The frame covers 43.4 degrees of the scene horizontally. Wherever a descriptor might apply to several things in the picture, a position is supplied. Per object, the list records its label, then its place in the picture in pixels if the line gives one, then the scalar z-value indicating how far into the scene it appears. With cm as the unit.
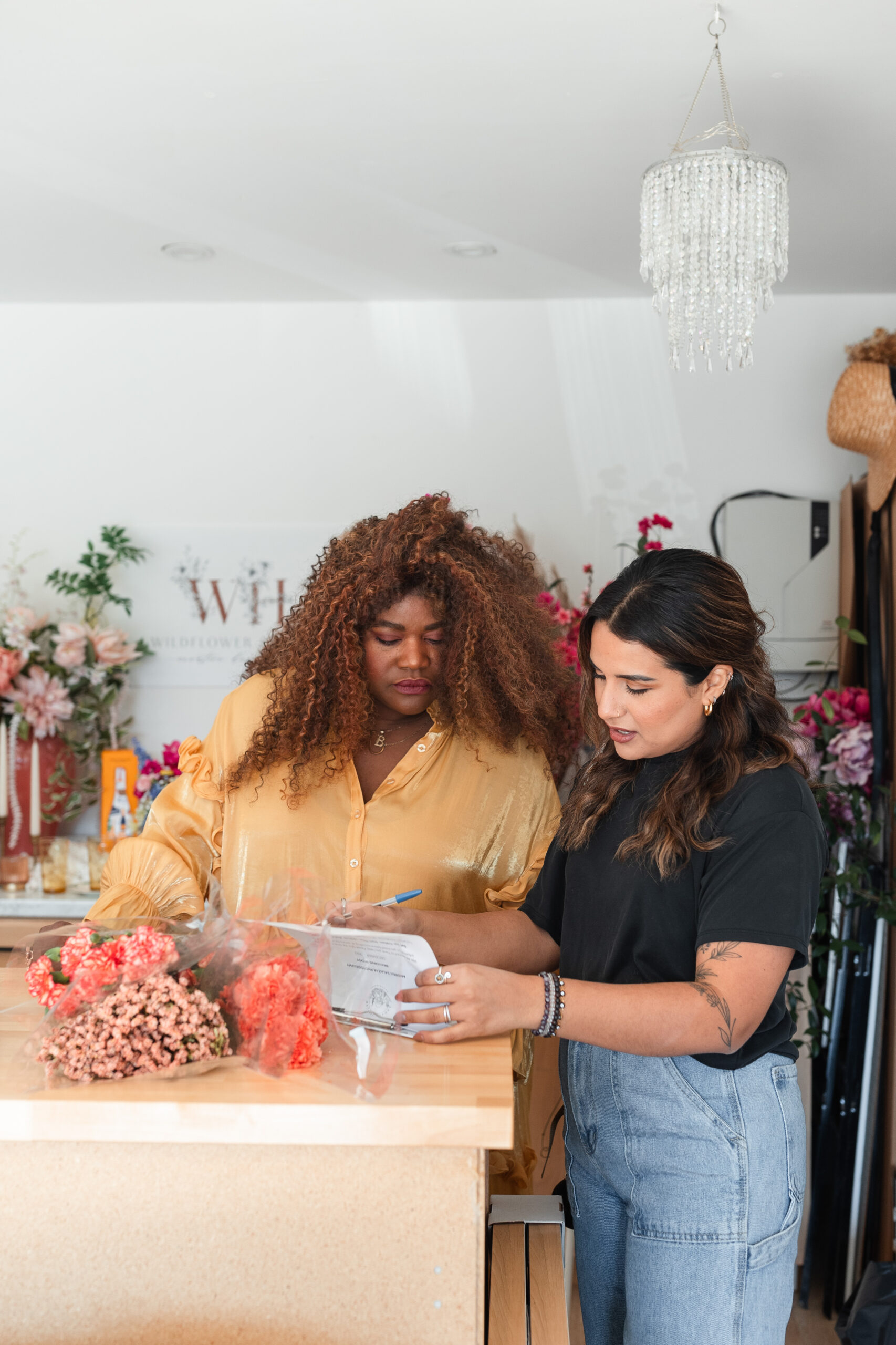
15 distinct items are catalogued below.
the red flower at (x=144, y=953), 116
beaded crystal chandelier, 201
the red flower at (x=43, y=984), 121
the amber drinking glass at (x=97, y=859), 322
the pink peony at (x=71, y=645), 329
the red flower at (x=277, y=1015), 115
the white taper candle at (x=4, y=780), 329
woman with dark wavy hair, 128
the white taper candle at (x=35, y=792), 331
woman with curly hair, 187
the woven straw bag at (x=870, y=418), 284
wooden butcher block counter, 113
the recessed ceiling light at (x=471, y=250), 299
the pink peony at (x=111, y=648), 330
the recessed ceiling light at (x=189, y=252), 300
